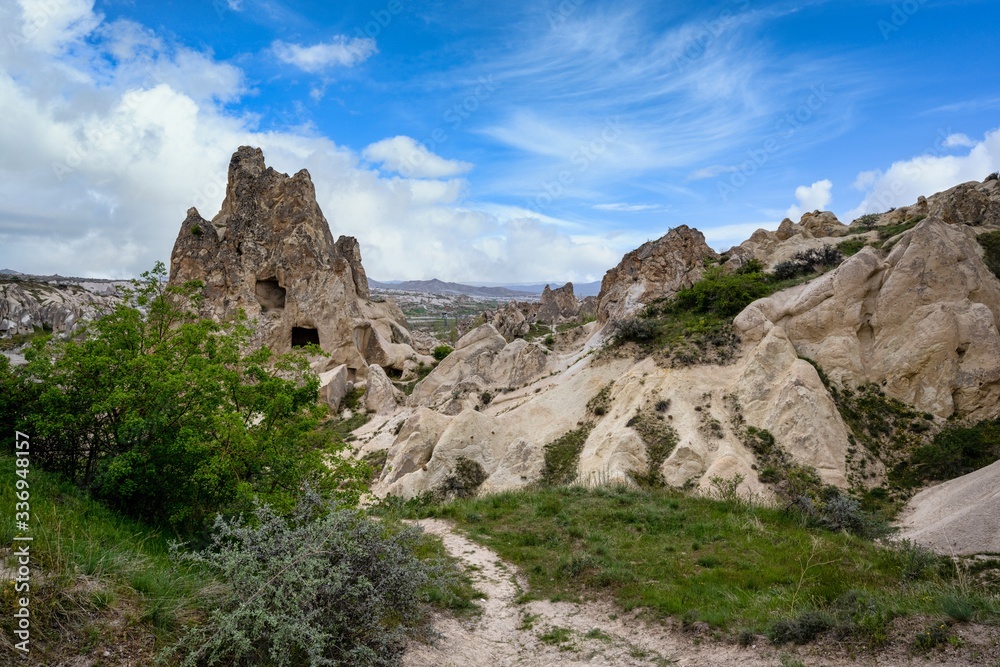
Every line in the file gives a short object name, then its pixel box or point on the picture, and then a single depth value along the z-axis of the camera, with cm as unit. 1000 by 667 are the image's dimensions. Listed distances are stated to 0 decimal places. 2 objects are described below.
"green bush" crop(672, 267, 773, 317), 2121
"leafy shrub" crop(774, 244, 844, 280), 2292
